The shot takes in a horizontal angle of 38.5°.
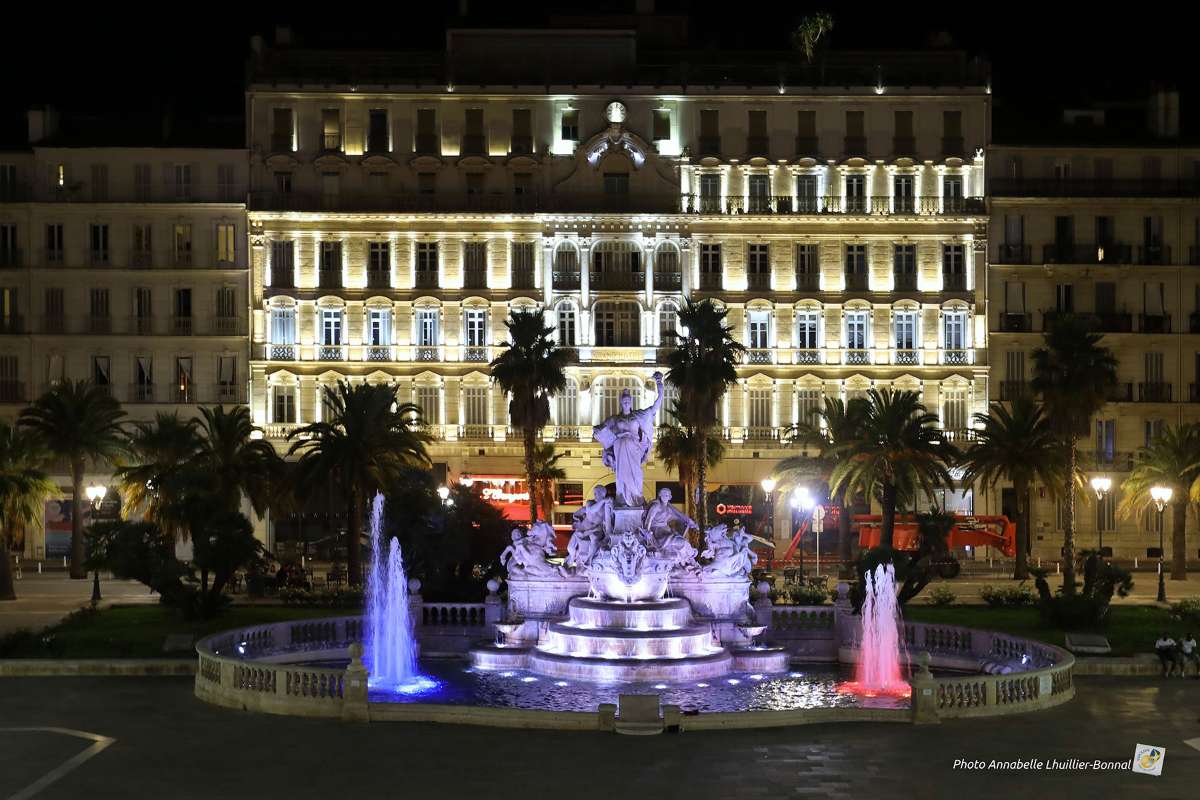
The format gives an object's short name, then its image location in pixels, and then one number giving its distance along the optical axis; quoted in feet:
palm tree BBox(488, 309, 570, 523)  199.72
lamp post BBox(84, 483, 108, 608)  153.10
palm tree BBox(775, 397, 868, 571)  204.44
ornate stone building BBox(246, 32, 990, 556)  240.53
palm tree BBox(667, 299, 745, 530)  198.18
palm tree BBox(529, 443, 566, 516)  224.94
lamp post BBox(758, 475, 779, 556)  234.76
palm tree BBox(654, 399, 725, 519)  220.84
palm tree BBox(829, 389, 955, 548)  195.11
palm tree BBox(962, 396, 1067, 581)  202.28
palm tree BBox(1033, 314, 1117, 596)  193.47
